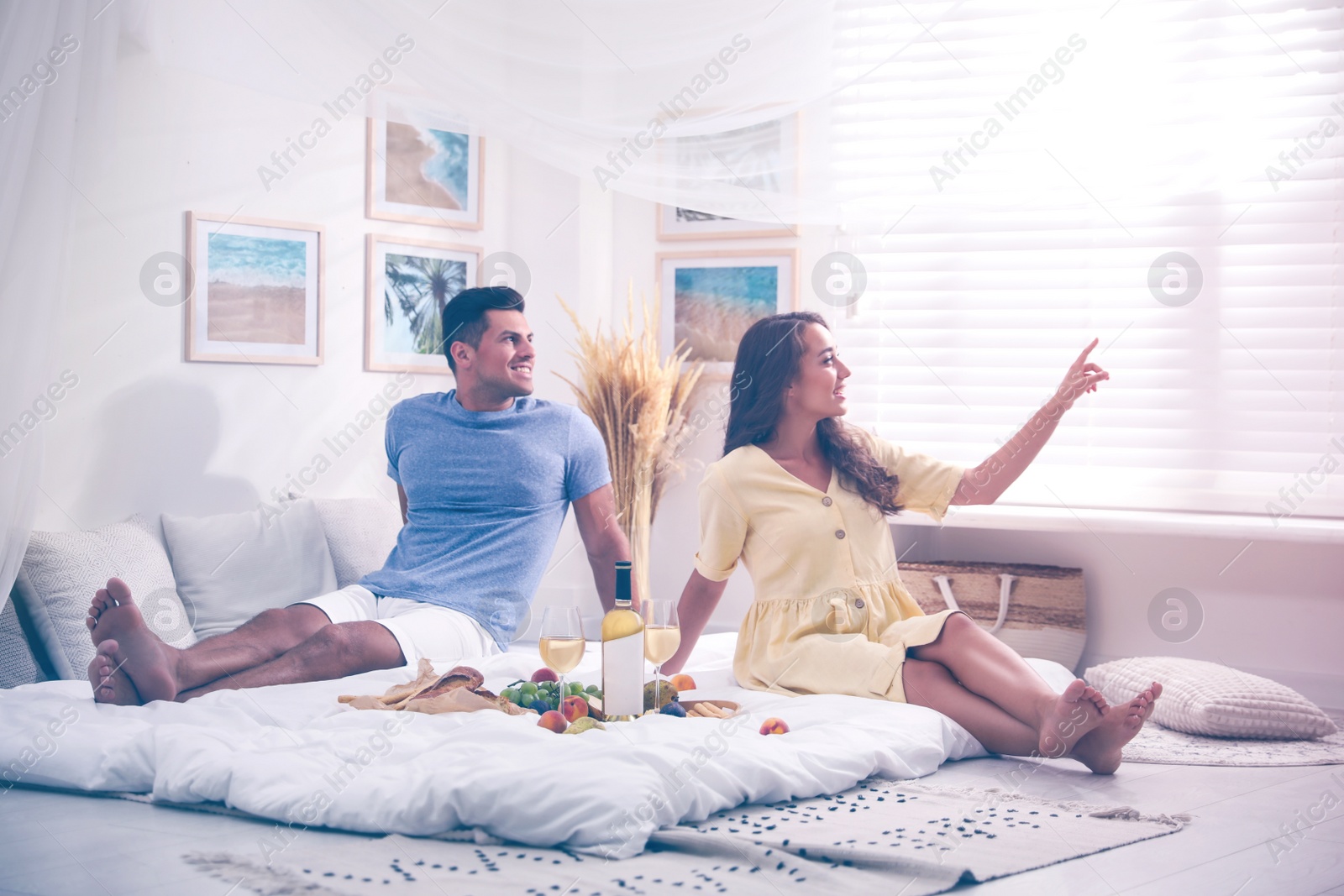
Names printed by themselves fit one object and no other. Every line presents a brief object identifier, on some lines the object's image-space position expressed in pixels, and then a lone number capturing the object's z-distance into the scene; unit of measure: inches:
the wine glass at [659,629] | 86.0
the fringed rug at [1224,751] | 104.6
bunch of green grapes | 89.4
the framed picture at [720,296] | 176.7
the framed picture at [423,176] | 164.6
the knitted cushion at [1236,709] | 114.5
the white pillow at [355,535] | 144.7
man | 104.6
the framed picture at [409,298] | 164.1
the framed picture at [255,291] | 144.4
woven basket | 151.7
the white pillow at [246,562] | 134.3
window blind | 121.3
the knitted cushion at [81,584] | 116.3
